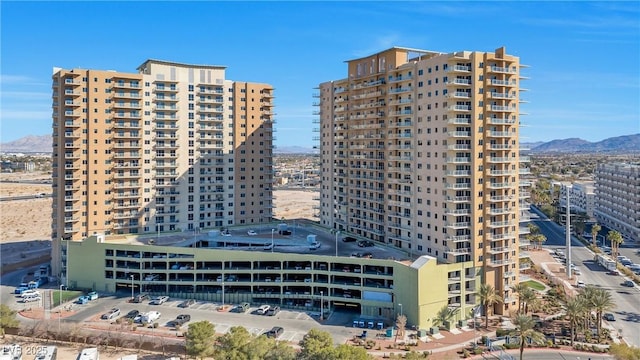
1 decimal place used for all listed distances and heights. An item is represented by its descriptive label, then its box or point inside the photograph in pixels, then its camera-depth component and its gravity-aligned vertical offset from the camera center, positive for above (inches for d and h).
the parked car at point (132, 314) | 2651.8 -764.5
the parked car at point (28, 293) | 2962.6 -718.3
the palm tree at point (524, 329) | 2107.5 -672.5
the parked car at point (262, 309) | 2735.7 -759.4
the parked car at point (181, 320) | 2530.5 -767.3
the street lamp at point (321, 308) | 2672.2 -744.5
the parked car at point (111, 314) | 2637.8 -762.9
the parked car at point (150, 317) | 2568.9 -756.7
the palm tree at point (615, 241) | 4004.7 -529.3
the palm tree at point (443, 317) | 2546.8 -743.8
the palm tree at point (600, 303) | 2428.6 -637.9
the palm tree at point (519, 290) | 2678.2 -644.3
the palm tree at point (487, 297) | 2554.1 -642.3
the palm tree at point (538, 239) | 4425.7 -573.6
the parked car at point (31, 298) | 2938.0 -740.7
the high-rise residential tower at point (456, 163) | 2701.8 +92.1
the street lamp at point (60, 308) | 2681.1 -763.2
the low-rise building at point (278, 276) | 2578.7 -588.5
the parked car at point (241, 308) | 2779.5 -765.6
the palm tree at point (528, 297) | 2620.6 -656.6
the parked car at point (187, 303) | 2861.7 -758.5
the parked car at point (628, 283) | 3425.9 -763.0
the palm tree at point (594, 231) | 4429.6 -492.0
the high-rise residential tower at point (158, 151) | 3341.5 +210.2
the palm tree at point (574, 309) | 2380.7 -660.3
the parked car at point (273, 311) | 2723.9 -766.3
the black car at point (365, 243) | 3253.0 -447.9
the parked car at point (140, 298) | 2928.2 -742.9
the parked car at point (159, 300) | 2899.1 -748.0
